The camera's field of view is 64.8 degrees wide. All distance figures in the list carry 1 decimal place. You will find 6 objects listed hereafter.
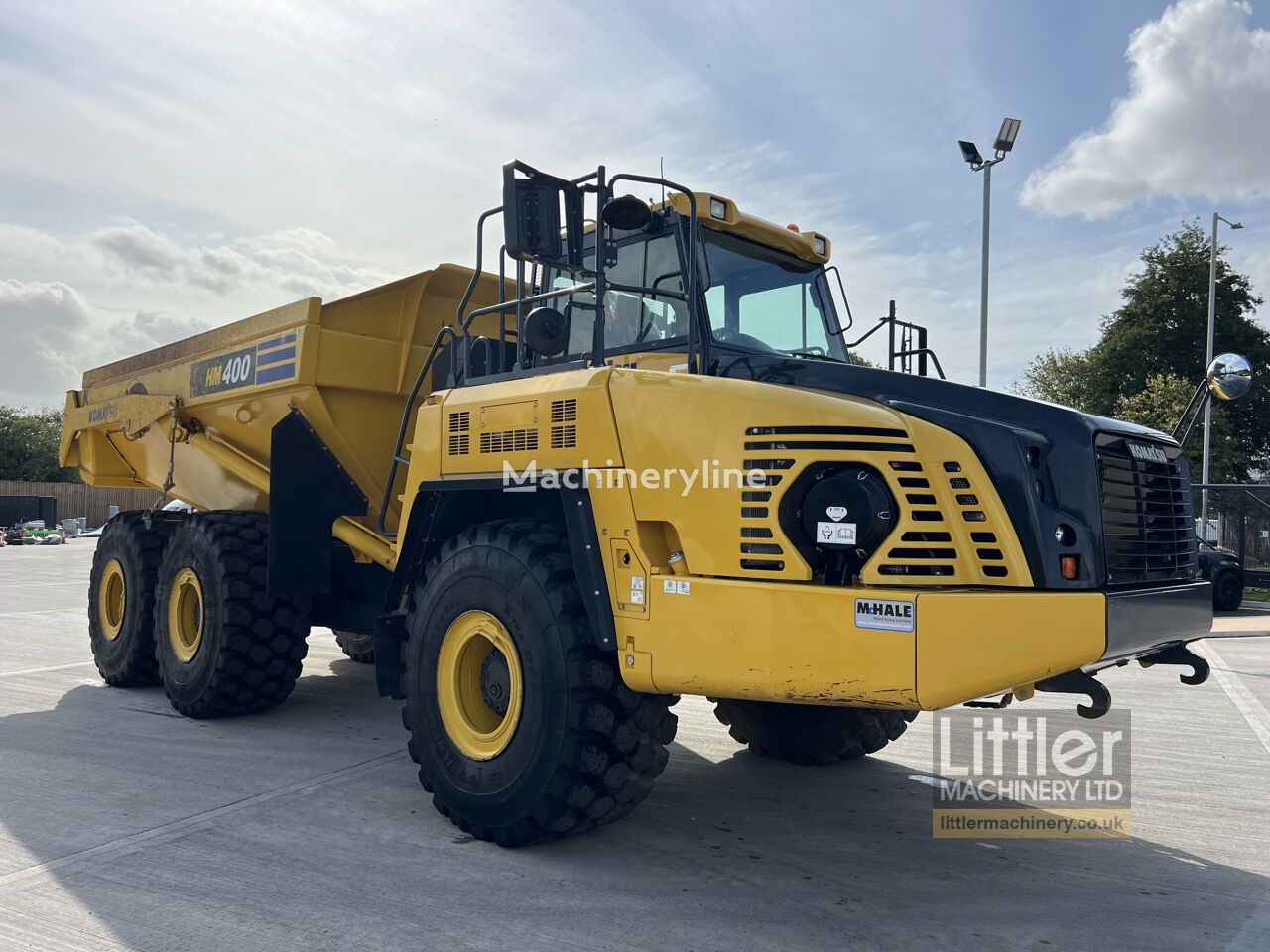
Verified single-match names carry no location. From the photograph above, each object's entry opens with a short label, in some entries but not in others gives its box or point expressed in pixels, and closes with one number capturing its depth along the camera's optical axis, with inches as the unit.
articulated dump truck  142.0
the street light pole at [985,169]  561.9
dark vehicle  593.3
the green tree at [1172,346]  1390.3
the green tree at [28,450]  2472.9
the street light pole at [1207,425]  612.6
